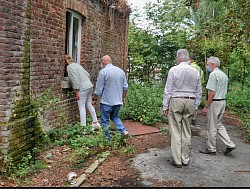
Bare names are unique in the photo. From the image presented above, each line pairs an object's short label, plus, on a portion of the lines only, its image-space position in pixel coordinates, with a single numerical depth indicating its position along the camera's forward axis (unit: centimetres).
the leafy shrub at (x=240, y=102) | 1067
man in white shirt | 474
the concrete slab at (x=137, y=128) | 682
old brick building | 423
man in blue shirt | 559
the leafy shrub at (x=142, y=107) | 781
